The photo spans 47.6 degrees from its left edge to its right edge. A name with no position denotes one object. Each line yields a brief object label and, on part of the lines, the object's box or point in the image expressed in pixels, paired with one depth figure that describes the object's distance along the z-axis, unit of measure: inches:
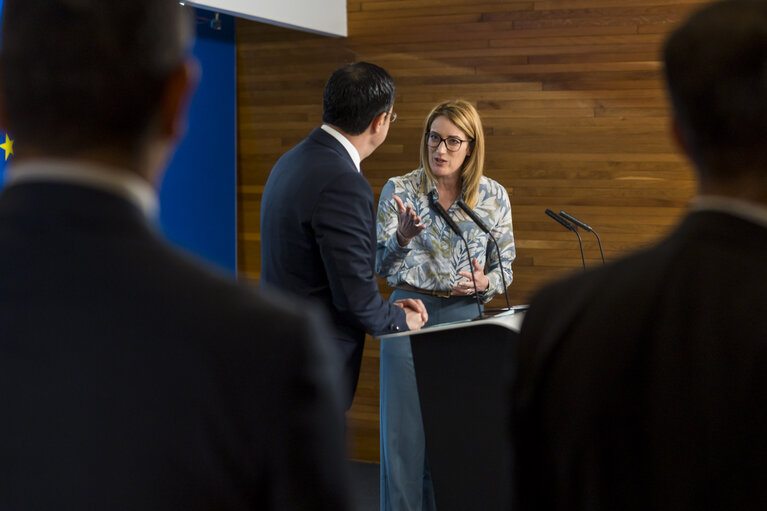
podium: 104.2
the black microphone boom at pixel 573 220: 128.7
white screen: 153.6
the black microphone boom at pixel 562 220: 130.2
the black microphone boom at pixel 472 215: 113.7
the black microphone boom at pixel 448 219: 113.0
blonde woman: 136.6
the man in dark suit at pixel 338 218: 108.3
